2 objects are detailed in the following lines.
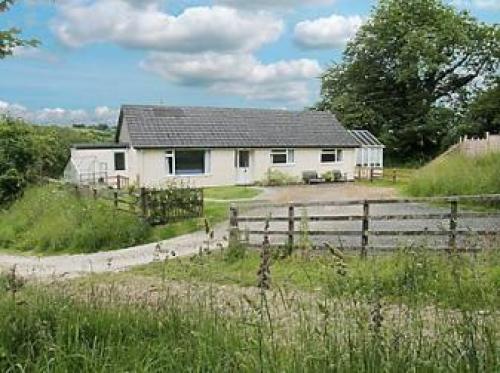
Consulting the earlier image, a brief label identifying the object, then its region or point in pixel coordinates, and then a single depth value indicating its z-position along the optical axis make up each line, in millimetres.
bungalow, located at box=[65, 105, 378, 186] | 34906
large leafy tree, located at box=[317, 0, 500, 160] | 51312
